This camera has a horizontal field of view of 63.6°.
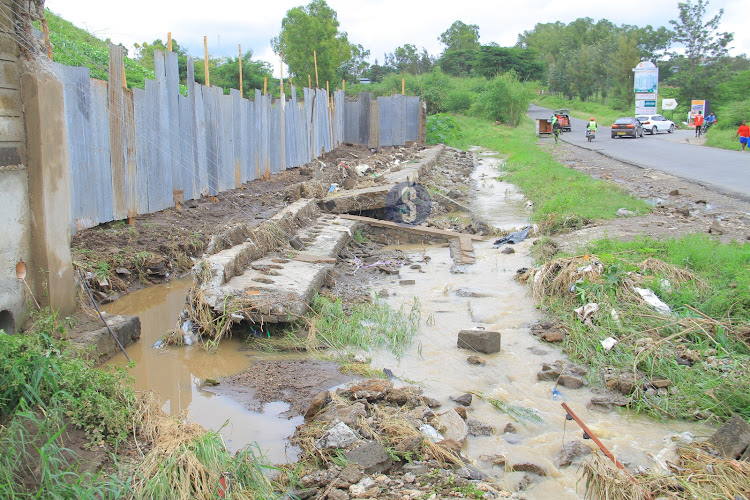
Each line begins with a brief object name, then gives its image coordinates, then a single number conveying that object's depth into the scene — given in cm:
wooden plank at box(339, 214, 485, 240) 964
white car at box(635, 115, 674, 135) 3672
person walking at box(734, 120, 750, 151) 2253
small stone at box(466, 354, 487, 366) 497
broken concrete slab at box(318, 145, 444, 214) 1044
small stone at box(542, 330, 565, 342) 538
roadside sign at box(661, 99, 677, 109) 4941
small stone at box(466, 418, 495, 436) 379
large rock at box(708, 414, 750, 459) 329
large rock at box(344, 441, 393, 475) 313
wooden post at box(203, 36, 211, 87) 918
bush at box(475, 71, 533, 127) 3871
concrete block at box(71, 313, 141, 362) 446
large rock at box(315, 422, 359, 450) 332
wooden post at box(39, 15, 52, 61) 529
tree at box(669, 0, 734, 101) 4769
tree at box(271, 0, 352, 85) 3631
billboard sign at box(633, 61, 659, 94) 4422
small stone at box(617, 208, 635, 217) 951
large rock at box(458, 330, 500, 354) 516
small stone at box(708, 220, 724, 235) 802
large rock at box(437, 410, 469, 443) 362
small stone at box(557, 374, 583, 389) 450
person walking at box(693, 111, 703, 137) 3195
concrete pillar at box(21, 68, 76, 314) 440
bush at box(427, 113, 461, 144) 2461
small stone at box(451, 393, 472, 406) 420
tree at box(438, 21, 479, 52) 9944
